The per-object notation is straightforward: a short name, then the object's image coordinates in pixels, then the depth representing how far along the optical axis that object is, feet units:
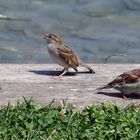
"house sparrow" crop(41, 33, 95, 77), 54.03
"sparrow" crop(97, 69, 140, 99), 48.43
